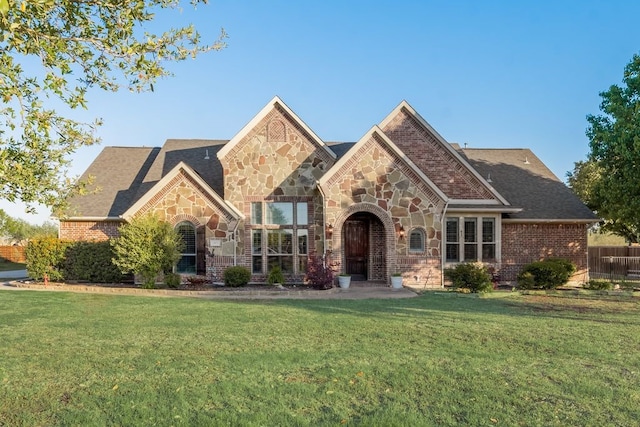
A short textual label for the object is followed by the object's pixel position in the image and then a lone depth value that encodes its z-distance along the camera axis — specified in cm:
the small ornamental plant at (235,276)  1741
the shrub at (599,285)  1769
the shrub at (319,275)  1652
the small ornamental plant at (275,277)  1794
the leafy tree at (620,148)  1552
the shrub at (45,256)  1845
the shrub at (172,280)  1705
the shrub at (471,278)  1678
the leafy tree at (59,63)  538
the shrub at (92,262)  1862
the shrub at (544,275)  1791
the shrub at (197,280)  1769
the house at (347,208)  1781
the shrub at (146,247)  1652
